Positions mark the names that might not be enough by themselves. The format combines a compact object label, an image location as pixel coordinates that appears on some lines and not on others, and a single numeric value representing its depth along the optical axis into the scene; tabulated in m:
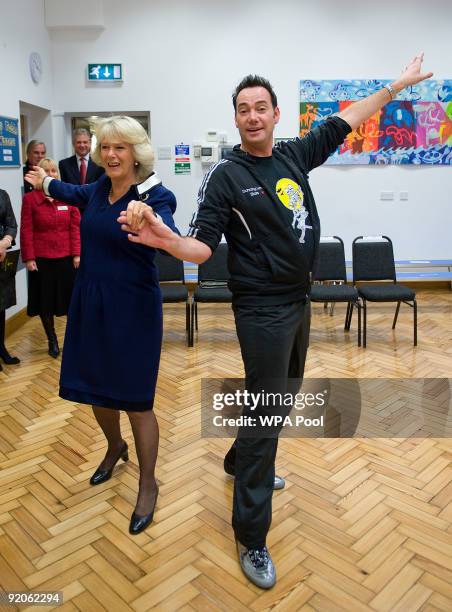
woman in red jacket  4.59
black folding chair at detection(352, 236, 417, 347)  5.61
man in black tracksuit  1.98
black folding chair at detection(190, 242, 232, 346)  5.35
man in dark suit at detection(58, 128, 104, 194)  5.58
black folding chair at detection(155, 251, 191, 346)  5.48
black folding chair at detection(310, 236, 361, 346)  5.57
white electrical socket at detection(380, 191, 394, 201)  7.39
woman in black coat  4.36
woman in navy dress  2.22
